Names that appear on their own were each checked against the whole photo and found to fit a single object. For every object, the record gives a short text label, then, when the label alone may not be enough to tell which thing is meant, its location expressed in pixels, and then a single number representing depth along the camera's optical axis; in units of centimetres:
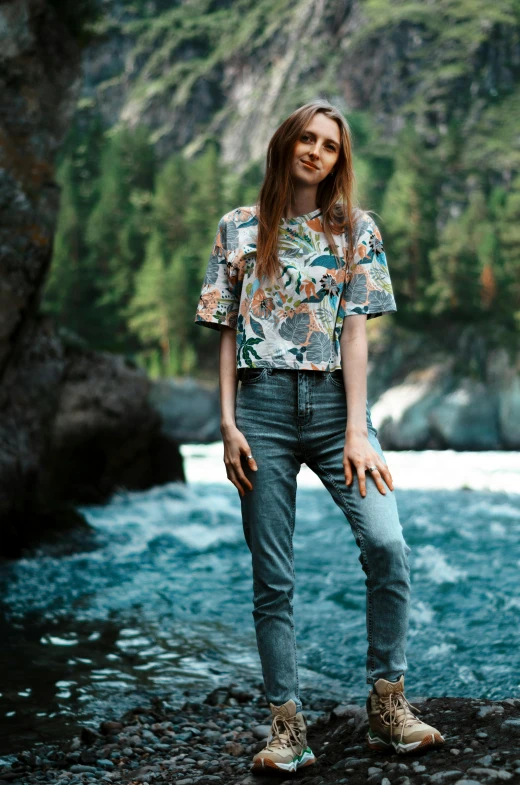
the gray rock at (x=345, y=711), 396
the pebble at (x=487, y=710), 337
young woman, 292
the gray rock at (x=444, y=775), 264
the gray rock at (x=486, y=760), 272
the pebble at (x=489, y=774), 258
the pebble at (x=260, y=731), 401
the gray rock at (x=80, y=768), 367
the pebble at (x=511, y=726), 306
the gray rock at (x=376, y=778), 275
